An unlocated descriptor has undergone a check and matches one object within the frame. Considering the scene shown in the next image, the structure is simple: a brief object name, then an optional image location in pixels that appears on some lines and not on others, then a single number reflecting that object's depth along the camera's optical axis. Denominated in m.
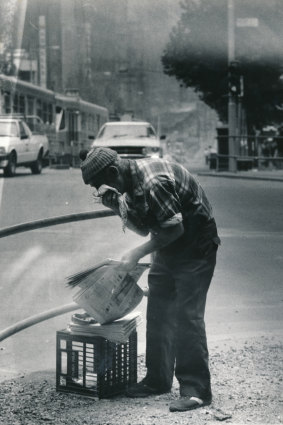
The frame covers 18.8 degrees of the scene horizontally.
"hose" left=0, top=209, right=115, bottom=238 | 4.62
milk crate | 4.52
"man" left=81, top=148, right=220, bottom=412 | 4.14
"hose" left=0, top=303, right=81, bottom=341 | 5.06
